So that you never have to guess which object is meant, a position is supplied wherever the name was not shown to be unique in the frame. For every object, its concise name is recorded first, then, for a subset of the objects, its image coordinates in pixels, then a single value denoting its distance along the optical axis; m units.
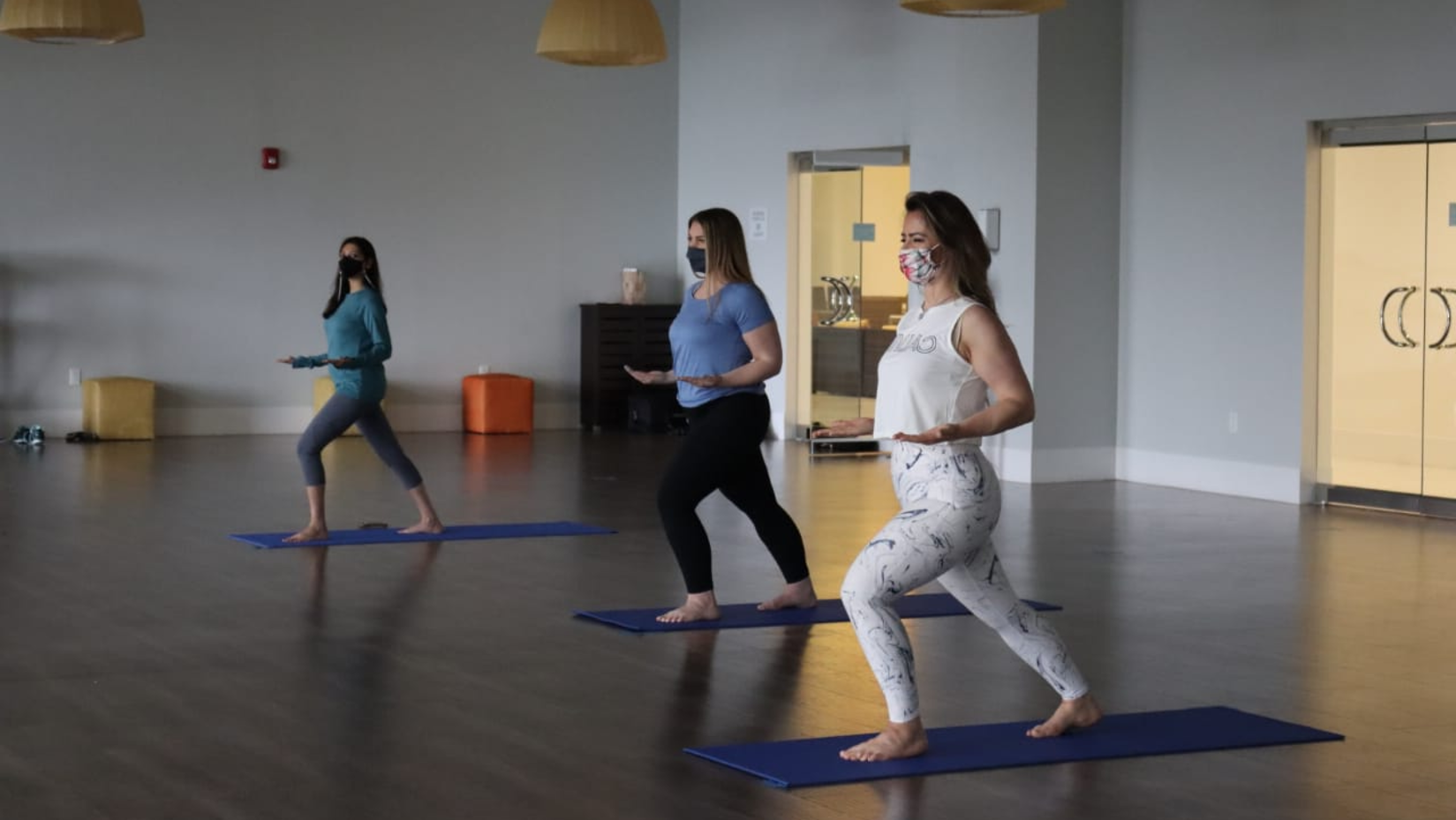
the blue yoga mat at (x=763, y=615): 7.16
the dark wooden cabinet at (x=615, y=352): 17.56
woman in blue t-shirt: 7.06
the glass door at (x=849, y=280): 15.91
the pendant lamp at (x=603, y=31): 11.82
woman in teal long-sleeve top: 9.25
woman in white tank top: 4.91
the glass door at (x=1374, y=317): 11.71
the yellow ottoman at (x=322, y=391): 16.22
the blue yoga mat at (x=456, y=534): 9.39
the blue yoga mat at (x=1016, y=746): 4.94
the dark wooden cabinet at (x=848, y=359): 16.00
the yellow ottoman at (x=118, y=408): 15.42
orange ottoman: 16.95
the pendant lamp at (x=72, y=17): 11.29
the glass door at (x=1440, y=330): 11.47
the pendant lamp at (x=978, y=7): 10.37
